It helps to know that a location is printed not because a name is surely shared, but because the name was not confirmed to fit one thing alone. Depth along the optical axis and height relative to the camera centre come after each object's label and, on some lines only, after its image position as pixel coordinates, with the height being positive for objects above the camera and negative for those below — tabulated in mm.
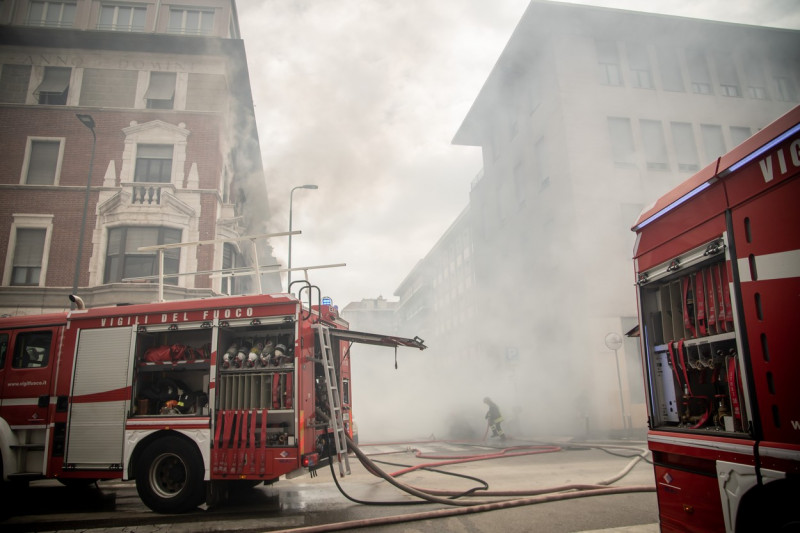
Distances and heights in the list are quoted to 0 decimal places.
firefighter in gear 11883 -1371
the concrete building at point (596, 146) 13445 +7149
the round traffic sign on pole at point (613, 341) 11430 +549
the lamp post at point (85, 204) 12688 +4765
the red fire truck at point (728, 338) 2223 +140
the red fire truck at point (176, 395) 4980 -307
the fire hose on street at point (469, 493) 4301 -1384
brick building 14109 +7144
